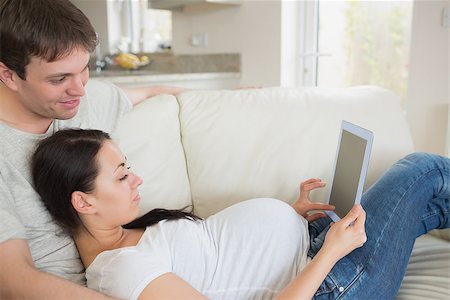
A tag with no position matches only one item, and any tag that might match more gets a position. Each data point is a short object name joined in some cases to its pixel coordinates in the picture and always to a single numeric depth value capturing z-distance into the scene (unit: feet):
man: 3.23
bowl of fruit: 12.36
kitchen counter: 9.04
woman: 3.41
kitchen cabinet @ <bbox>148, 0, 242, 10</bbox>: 10.13
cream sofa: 4.93
